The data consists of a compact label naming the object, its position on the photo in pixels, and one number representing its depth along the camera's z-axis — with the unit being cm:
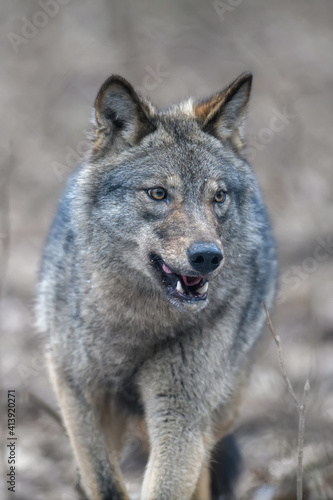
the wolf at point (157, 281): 913
